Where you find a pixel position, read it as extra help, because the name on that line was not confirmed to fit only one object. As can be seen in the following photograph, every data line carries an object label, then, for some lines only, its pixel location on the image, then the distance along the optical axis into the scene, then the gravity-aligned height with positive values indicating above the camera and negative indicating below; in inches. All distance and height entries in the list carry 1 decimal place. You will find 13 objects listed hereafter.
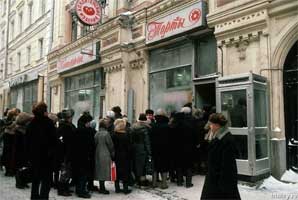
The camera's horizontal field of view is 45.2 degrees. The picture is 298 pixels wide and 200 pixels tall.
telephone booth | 306.0 +3.1
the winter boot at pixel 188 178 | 309.9 -51.0
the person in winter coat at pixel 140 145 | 312.7 -22.9
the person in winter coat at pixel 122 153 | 299.4 -29.0
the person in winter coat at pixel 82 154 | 288.7 -29.0
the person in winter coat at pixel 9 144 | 354.9 -26.0
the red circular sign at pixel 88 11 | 543.5 +166.8
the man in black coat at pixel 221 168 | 165.3 -22.6
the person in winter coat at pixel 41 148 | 234.8 -20.0
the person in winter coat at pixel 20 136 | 334.3 -17.2
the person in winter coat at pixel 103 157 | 299.6 -32.3
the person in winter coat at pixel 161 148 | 309.1 -25.2
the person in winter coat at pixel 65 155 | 291.6 -30.1
